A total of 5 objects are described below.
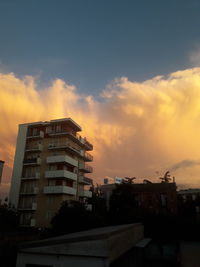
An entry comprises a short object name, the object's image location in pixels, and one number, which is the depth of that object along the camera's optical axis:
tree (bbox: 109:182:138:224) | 34.78
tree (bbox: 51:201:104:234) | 21.75
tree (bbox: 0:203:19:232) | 30.34
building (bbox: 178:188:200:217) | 57.07
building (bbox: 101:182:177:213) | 50.41
